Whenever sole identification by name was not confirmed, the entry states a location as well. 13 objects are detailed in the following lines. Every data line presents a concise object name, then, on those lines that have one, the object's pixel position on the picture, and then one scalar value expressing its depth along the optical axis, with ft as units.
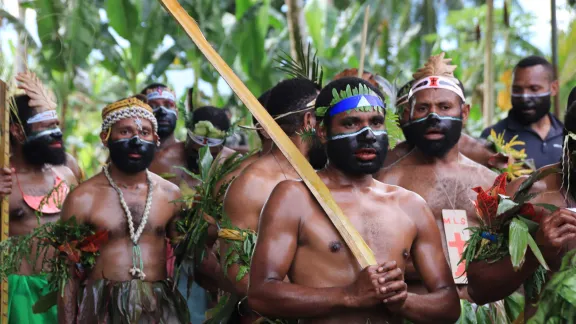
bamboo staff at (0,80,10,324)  24.07
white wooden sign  19.51
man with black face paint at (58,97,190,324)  22.58
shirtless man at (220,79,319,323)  18.79
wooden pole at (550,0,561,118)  34.06
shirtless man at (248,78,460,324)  13.60
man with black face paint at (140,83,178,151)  31.32
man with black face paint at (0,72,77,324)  27.12
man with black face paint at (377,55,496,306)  20.65
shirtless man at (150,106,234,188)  29.37
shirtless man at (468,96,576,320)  13.76
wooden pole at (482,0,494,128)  40.96
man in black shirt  27.89
